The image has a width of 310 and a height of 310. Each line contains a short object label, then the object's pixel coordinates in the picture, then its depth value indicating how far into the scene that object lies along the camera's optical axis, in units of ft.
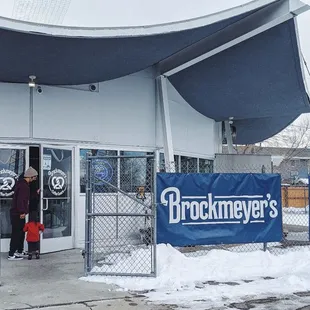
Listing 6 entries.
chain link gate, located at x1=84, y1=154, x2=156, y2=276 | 27.09
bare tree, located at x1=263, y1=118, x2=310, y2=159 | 198.03
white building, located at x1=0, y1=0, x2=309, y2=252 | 32.68
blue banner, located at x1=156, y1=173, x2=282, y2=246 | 28.81
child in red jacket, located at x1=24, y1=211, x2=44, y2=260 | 33.55
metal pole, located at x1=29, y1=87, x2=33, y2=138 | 36.76
